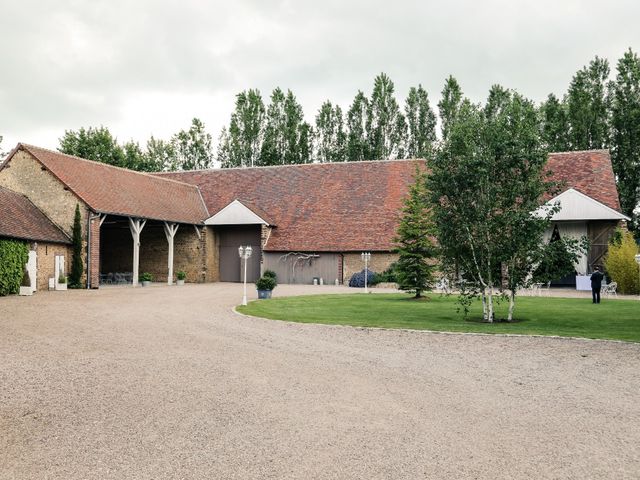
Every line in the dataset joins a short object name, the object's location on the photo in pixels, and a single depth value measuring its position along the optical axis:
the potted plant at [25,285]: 23.36
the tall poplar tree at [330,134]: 52.09
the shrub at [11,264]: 22.58
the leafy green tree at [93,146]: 48.62
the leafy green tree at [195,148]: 57.75
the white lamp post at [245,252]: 20.60
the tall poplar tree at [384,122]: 50.59
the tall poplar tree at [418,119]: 50.59
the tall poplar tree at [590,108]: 42.12
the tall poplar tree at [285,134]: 51.47
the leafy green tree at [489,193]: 15.09
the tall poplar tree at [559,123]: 43.84
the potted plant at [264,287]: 22.45
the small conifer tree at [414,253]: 23.34
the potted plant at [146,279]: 30.38
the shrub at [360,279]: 31.56
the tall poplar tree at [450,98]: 48.66
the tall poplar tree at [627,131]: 39.81
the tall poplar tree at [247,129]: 51.66
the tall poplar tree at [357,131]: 50.59
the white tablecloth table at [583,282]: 29.14
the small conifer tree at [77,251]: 27.38
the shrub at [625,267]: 25.91
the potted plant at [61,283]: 26.36
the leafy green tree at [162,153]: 58.69
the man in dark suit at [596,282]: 20.72
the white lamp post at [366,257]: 27.80
